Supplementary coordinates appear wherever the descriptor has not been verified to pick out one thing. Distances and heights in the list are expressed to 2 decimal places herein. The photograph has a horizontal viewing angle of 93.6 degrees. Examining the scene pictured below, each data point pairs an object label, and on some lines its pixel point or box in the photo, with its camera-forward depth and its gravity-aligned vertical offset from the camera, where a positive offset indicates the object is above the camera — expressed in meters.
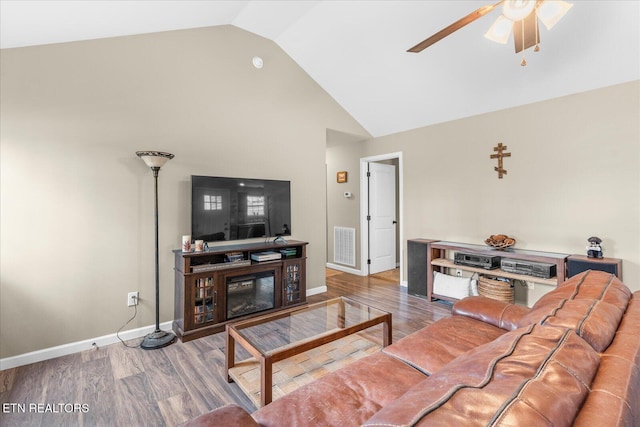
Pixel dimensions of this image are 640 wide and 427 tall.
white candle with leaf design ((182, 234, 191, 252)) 2.95 -0.30
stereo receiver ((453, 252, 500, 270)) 3.46 -0.56
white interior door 5.33 -0.07
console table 3.05 -0.52
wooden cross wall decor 3.66 +0.70
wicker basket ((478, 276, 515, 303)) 3.40 -0.88
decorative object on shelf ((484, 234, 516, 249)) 3.48 -0.33
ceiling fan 1.73 +1.19
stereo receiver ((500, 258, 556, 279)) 3.08 -0.58
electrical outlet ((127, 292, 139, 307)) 2.91 -0.83
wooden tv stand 2.89 -0.73
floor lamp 2.70 -0.74
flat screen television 3.21 +0.06
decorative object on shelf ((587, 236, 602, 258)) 2.93 -0.35
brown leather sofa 0.62 -0.41
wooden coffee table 1.81 -0.87
